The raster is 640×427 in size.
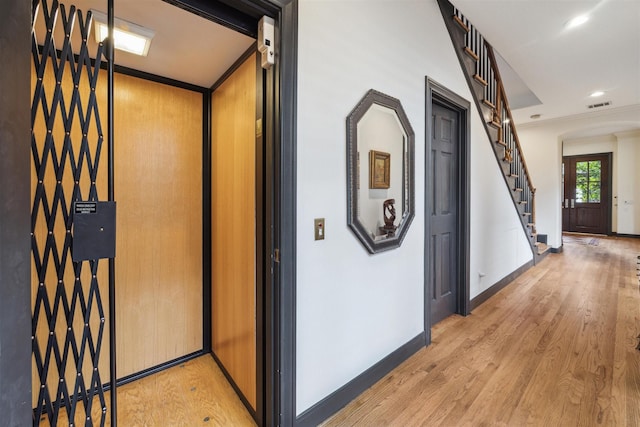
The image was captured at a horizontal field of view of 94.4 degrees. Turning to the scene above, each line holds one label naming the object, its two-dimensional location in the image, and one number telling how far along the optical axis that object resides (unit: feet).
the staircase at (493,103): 9.14
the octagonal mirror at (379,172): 5.71
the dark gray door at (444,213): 8.92
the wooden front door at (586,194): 27.20
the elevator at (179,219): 5.26
